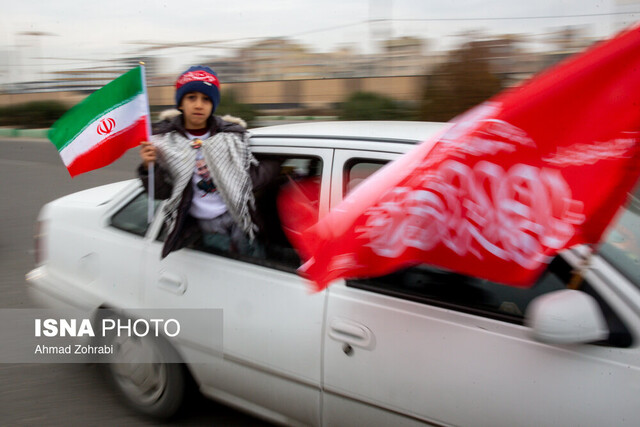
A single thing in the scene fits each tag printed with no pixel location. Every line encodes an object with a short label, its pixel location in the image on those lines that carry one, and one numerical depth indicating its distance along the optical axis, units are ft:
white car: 6.11
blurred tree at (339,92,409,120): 43.98
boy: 8.95
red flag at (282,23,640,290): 5.39
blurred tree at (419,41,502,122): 31.71
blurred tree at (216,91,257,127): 57.81
